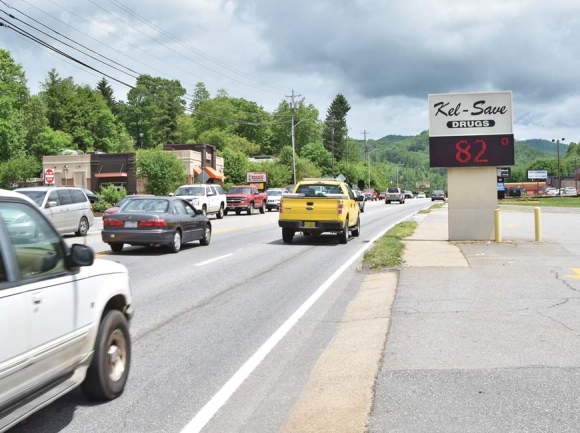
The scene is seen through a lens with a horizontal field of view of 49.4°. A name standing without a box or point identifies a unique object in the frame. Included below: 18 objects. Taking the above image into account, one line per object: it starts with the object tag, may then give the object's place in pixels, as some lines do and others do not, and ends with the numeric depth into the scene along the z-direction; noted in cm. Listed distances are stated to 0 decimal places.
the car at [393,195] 7612
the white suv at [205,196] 3299
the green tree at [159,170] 5372
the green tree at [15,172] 5106
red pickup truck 4016
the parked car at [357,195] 2309
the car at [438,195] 9275
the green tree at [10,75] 6613
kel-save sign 1814
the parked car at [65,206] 2020
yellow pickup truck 1872
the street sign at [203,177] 4256
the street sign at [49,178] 4319
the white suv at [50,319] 365
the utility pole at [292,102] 7412
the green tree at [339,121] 13800
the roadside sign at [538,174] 15552
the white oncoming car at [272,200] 4666
